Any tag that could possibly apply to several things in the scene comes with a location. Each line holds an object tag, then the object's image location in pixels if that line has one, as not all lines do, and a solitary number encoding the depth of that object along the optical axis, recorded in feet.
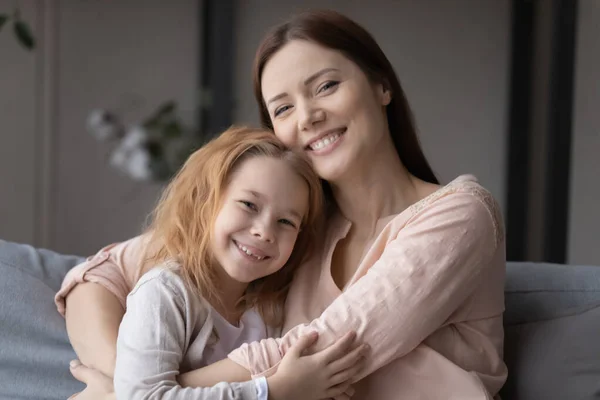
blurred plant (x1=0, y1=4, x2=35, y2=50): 8.80
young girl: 4.53
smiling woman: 4.60
